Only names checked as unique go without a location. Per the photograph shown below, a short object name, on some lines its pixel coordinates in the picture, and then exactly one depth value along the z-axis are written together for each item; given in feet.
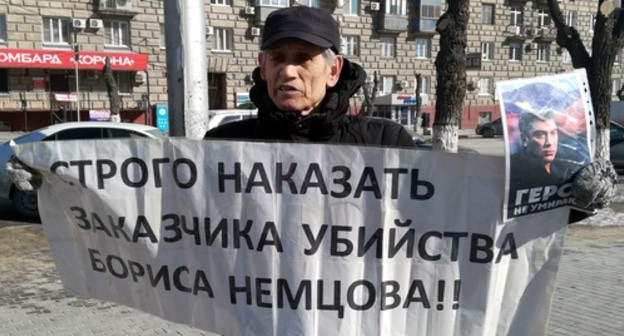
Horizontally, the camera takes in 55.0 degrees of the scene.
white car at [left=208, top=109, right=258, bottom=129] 47.70
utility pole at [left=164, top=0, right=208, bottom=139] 16.55
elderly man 6.75
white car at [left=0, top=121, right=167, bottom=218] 31.19
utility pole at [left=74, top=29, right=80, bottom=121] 101.86
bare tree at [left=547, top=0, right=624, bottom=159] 41.04
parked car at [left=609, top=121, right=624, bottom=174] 50.34
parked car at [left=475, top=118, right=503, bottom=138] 116.06
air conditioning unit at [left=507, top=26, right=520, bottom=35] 149.05
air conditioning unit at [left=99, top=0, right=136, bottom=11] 106.01
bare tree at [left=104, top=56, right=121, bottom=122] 96.02
